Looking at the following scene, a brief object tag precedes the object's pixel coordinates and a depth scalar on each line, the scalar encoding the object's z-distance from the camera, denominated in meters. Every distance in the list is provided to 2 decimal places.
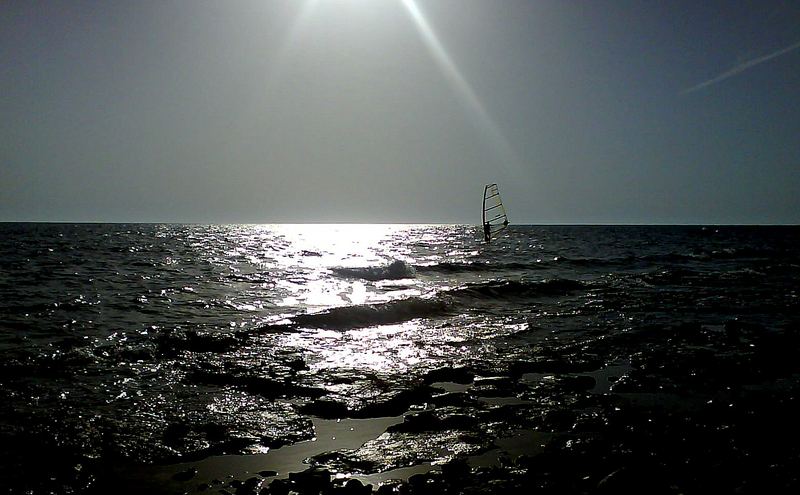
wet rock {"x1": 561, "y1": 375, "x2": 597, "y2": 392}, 11.29
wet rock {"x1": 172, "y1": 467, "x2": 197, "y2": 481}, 7.03
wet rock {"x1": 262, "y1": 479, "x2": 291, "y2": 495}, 6.25
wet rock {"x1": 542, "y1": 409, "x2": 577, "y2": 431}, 8.77
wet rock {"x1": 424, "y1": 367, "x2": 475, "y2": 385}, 12.05
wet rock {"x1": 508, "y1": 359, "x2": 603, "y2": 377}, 12.83
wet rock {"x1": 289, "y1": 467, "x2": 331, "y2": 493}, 6.34
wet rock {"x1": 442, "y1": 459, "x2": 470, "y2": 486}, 6.63
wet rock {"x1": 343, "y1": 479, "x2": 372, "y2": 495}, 6.25
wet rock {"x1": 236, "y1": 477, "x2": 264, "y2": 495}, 6.36
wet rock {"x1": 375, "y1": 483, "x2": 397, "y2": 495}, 6.28
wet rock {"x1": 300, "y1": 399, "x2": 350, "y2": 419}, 9.87
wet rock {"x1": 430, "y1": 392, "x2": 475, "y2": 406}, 10.33
